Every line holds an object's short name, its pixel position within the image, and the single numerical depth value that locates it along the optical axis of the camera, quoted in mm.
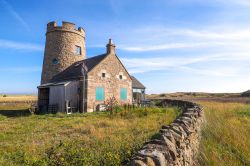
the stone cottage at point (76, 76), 20391
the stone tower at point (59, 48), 25078
